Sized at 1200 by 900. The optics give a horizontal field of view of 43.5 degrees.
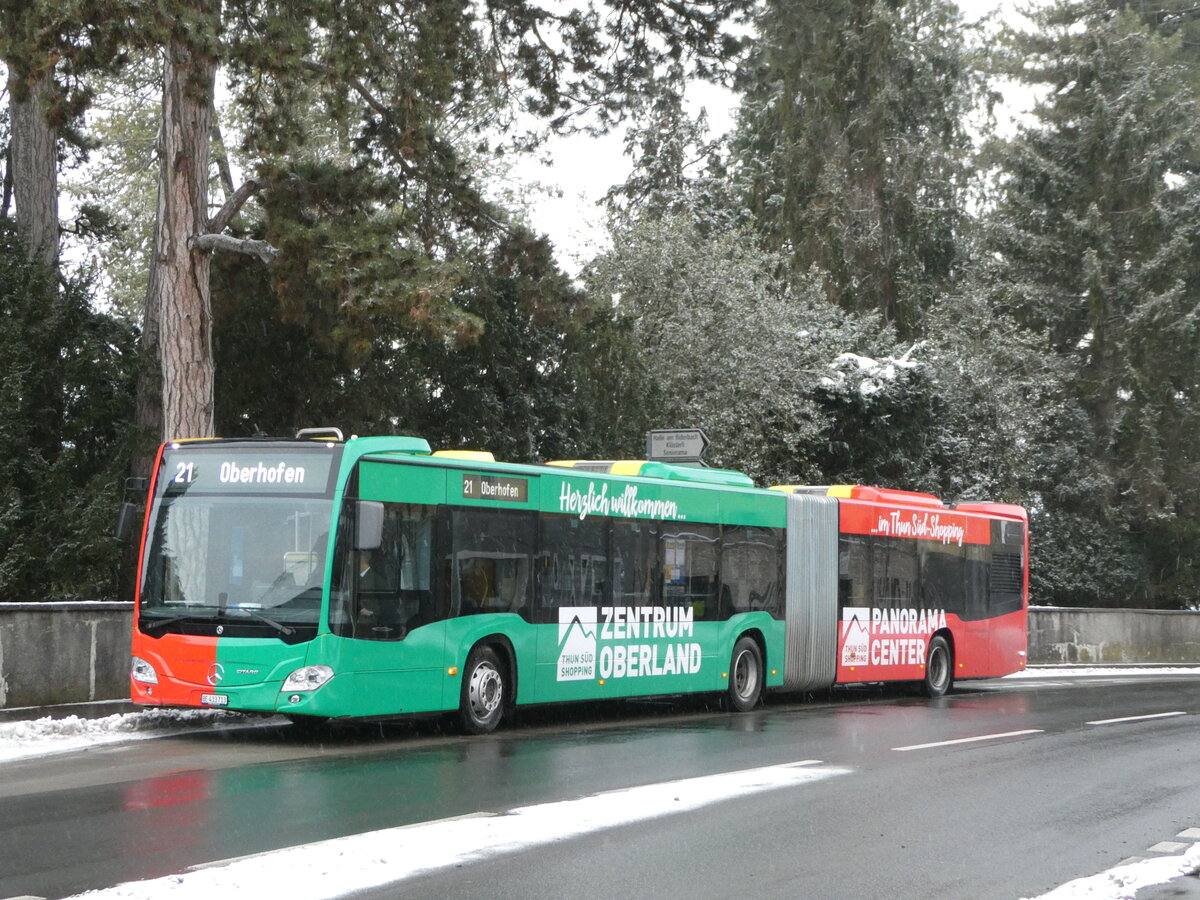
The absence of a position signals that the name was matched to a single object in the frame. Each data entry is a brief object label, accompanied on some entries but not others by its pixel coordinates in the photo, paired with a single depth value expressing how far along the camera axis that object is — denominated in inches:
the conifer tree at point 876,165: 1694.1
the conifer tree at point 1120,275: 1552.7
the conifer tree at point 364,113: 675.4
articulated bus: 522.9
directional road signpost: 832.3
